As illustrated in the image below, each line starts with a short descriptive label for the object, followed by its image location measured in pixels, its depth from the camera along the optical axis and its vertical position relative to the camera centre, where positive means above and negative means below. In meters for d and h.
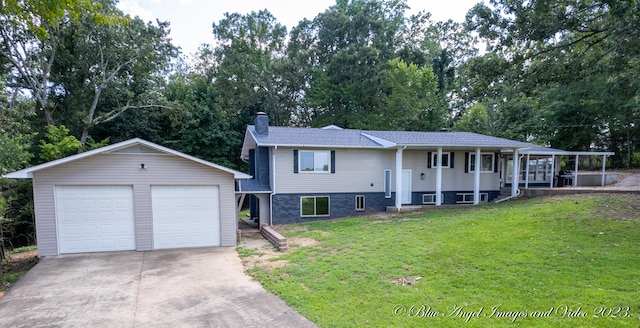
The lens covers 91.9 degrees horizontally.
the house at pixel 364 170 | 13.78 -1.02
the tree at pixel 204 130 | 22.89 +1.50
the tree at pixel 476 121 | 25.80 +2.32
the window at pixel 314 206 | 14.11 -2.60
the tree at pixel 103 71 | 18.39 +5.17
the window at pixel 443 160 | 15.78 -0.59
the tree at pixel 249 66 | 25.86 +7.24
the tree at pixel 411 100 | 24.95 +4.01
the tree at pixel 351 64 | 26.47 +7.44
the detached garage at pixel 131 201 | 8.76 -1.52
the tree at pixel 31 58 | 16.28 +5.14
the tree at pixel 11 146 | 10.47 +0.19
